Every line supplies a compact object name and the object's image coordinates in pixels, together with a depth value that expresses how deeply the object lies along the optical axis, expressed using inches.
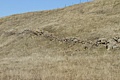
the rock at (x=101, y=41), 1004.6
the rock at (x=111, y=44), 938.4
